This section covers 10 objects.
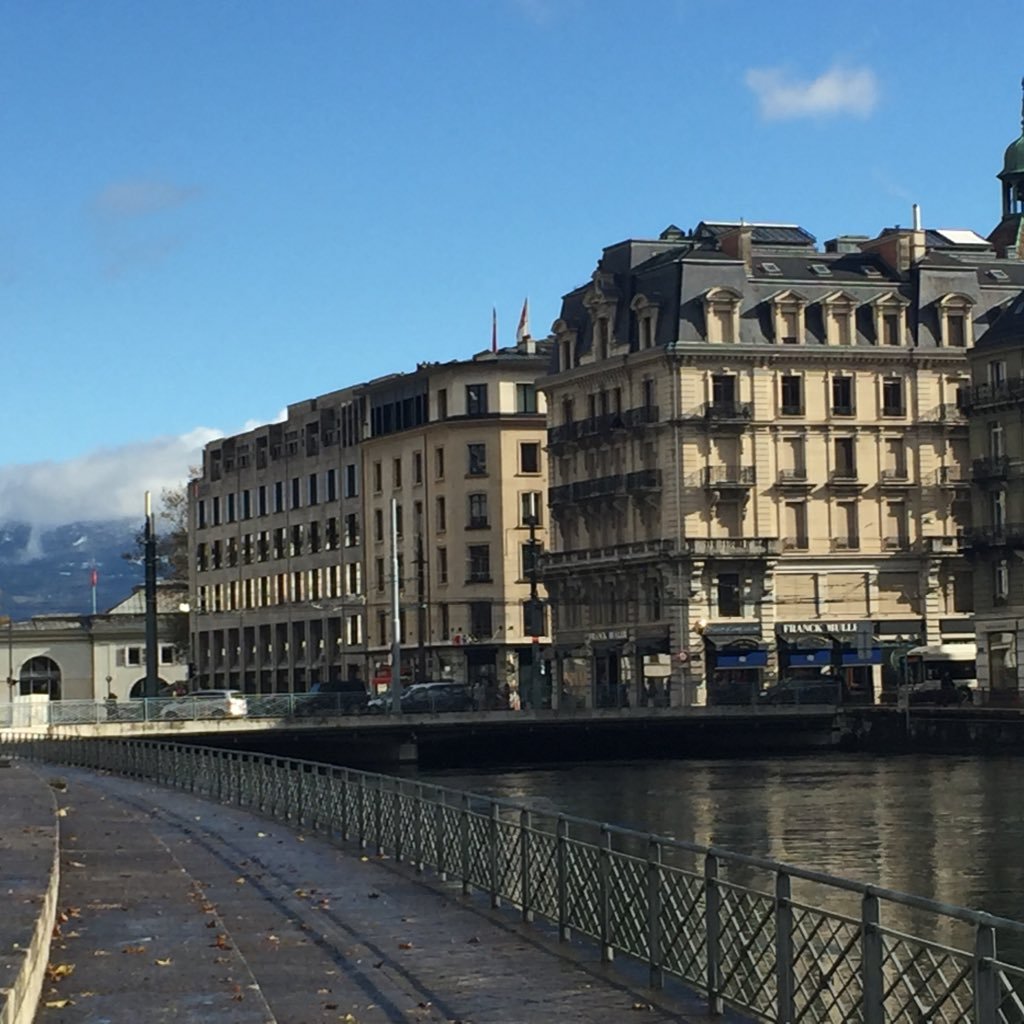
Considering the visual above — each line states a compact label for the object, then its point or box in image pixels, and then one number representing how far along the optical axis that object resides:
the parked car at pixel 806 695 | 101.75
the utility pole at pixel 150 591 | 85.62
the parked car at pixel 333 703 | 100.56
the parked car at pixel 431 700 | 103.88
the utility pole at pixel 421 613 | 130.04
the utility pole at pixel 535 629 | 104.69
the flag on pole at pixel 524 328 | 141.25
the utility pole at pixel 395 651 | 101.00
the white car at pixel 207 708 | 99.06
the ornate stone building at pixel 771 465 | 110.94
